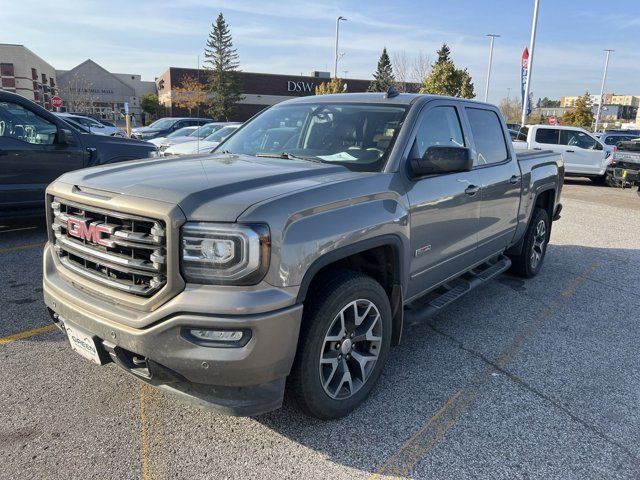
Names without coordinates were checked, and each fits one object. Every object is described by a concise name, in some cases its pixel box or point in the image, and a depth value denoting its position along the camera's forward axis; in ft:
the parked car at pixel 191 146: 34.24
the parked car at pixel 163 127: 71.10
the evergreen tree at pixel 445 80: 91.71
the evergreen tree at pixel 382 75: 174.34
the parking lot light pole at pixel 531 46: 77.32
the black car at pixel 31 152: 20.98
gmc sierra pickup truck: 7.50
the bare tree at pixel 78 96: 172.67
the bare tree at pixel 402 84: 141.49
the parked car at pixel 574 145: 53.62
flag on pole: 79.41
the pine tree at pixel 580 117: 180.14
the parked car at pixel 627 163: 50.37
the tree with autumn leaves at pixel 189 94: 165.25
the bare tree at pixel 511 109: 214.69
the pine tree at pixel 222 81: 174.40
